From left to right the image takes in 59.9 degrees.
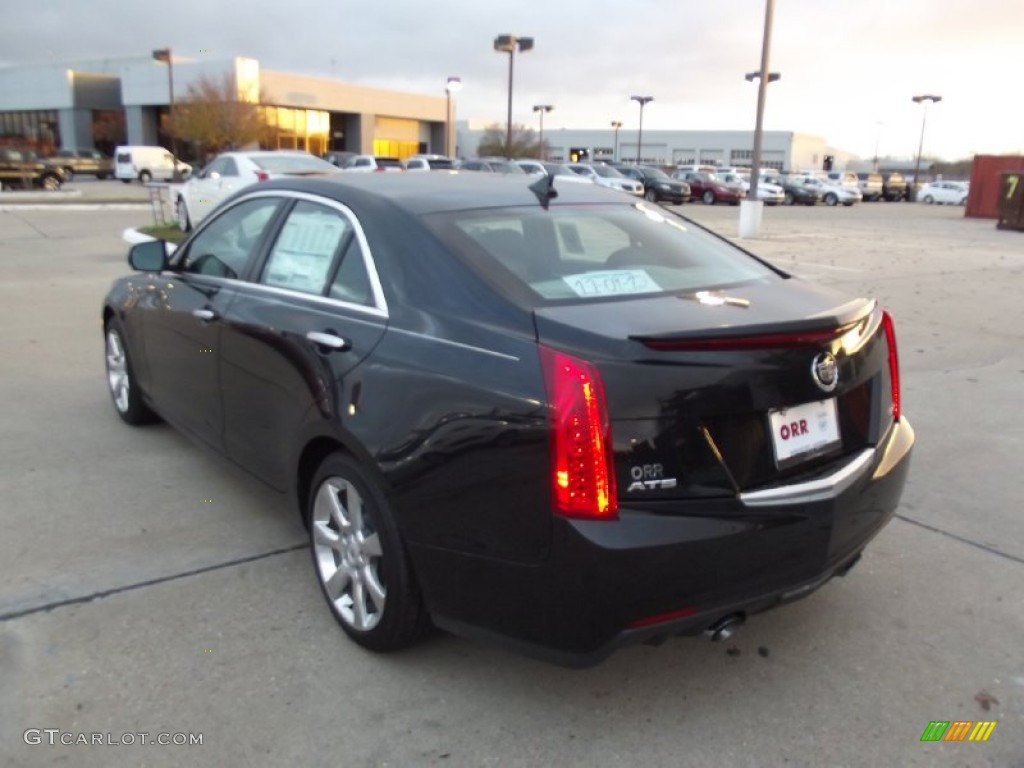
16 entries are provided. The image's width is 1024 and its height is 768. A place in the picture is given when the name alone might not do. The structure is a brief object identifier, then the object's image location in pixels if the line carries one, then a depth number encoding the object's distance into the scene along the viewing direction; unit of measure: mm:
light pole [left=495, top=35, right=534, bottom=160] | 38062
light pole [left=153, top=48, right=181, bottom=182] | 46969
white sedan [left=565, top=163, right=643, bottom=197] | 34344
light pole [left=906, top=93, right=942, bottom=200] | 58688
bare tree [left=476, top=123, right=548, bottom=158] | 70688
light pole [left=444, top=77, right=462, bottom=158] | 69244
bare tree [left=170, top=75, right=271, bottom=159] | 52469
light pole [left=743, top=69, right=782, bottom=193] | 19953
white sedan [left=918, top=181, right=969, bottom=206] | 45750
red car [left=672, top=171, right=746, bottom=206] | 39688
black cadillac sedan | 2430
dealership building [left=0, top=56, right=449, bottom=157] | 64750
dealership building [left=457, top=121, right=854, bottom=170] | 111562
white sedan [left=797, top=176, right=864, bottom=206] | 44062
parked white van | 49406
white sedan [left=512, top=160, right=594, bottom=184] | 31925
